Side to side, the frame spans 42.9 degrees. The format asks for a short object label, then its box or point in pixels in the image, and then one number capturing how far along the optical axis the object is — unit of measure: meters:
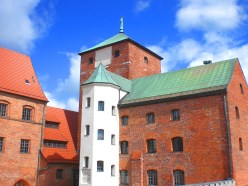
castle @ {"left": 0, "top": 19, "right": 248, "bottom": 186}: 24.83
